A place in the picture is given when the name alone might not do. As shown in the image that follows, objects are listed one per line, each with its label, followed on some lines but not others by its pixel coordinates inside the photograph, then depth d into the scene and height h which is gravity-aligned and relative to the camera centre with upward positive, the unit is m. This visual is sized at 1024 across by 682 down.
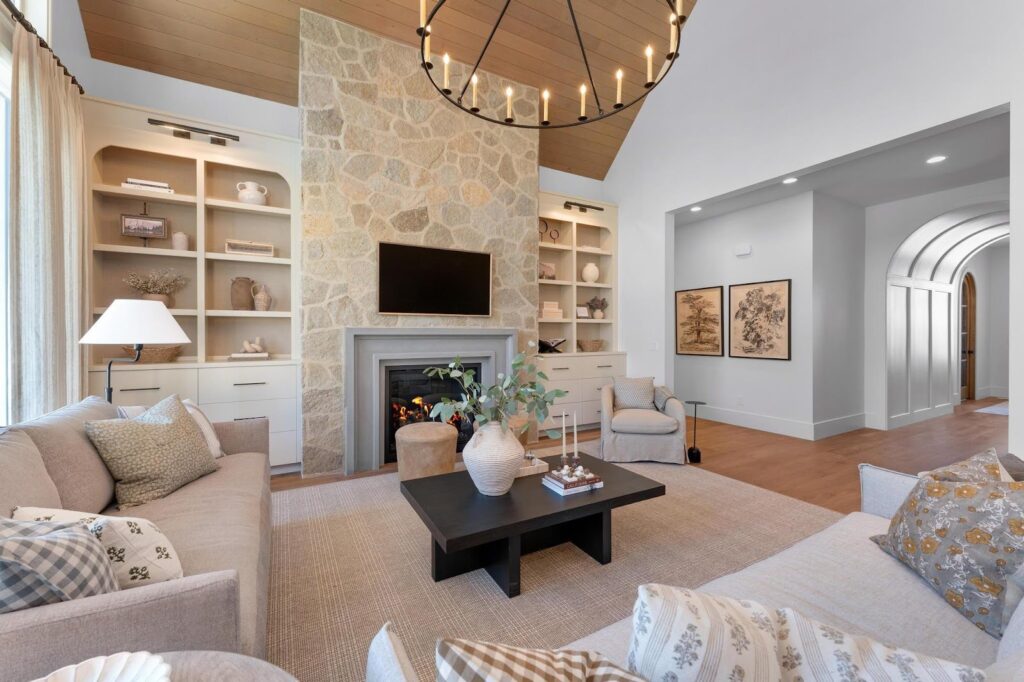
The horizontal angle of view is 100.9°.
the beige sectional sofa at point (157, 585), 0.82 -0.61
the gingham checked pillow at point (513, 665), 0.51 -0.42
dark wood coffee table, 1.79 -0.78
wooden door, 7.39 +0.09
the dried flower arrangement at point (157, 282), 3.30 +0.45
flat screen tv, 3.79 +0.54
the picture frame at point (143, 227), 3.29 +0.88
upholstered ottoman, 2.97 -0.80
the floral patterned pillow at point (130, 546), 1.06 -0.54
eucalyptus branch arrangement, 2.03 -0.30
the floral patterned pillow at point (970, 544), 1.11 -0.59
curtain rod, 2.02 +1.58
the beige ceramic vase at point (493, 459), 2.03 -0.58
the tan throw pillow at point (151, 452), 1.70 -0.48
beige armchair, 3.72 -0.87
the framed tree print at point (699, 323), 5.61 +0.23
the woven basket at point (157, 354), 3.16 -0.12
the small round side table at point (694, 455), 3.84 -1.06
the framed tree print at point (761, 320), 4.85 +0.22
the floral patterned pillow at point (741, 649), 0.61 -0.48
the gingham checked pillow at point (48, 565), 0.83 -0.47
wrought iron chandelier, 1.72 +1.28
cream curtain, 2.08 +0.53
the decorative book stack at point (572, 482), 2.14 -0.73
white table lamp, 2.19 +0.07
